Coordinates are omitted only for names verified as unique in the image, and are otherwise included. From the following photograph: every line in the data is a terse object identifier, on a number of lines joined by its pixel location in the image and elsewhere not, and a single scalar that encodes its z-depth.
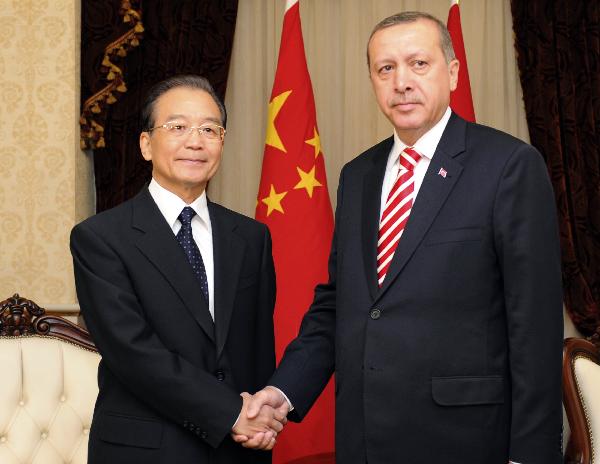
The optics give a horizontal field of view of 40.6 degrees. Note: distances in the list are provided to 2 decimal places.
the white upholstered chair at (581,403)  3.11
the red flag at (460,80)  3.84
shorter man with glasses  1.98
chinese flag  3.62
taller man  1.83
